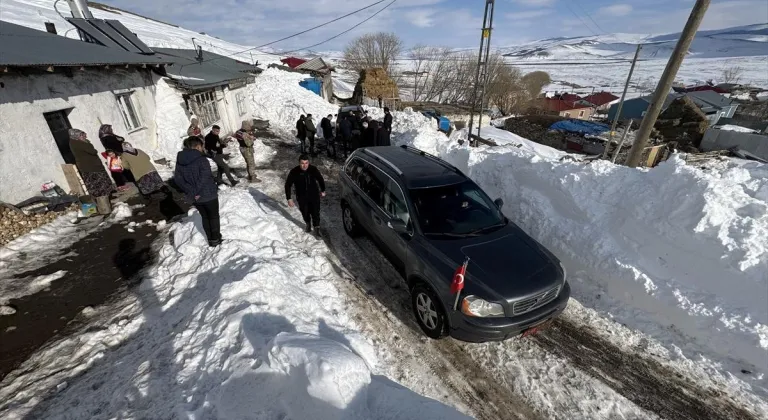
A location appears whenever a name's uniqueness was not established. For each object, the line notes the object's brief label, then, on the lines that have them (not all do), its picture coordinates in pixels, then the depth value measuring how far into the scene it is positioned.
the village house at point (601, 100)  58.38
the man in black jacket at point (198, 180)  5.00
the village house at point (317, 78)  26.41
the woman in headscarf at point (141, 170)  7.94
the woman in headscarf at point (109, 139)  8.25
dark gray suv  3.74
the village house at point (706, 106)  39.94
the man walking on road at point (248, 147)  8.91
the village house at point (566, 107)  51.06
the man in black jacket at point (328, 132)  11.94
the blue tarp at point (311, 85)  26.17
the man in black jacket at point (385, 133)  10.62
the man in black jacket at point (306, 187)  6.11
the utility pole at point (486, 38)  11.80
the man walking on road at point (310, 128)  11.31
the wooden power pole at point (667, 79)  6.86
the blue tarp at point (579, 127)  28.81
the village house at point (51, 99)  6.31
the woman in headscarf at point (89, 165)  6.76
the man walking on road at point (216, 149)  8.36
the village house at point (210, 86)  11.89
